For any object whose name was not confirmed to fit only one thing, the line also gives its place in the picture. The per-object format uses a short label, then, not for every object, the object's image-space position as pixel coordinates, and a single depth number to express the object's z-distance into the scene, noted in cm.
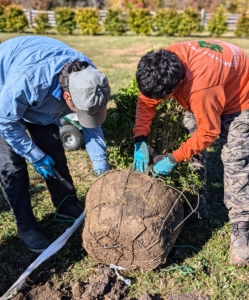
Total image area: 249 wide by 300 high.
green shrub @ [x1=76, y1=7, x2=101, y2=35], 2294
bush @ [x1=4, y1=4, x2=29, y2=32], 2259
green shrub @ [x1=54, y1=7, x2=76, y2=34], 2294
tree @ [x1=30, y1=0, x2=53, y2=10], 3609
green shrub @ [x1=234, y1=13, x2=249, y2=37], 2108
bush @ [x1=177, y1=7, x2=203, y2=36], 2145
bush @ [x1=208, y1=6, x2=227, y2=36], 2131
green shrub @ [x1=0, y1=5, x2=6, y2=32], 2279
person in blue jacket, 256
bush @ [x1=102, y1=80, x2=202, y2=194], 337
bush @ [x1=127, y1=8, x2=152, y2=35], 2242
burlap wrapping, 281
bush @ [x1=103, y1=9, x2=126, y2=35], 2319
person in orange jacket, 270
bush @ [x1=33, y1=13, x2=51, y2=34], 2281
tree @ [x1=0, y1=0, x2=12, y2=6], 3156
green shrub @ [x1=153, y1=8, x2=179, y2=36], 2166
